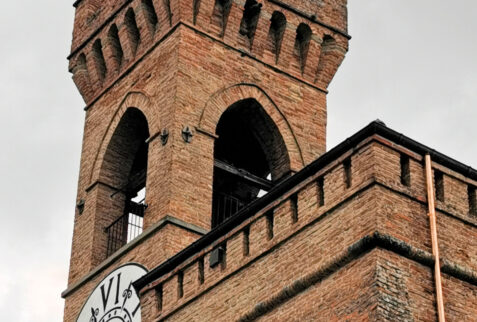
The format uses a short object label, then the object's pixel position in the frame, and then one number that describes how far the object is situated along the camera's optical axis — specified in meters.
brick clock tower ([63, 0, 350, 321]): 28.09
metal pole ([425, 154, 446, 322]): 20.05
